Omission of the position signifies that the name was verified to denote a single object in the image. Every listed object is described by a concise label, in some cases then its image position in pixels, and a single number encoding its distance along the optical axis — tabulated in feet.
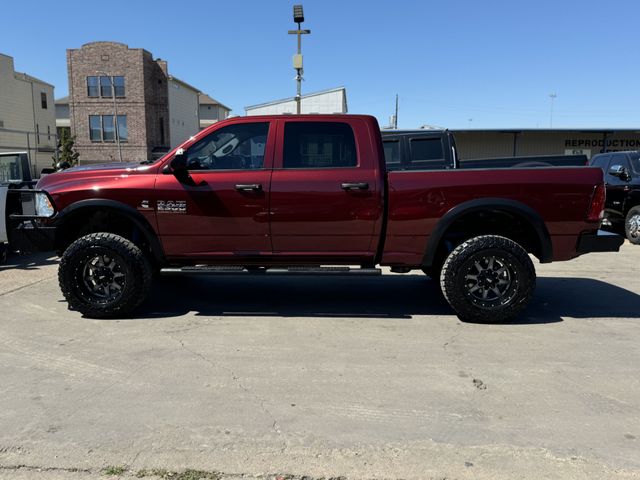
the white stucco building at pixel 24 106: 135.13
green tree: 122.54
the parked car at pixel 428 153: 27.48
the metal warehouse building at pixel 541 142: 78.95
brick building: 135.64
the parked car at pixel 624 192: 35.60
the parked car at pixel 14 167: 31.80
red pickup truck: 16.60
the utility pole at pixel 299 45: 51.04
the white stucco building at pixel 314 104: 92.63
